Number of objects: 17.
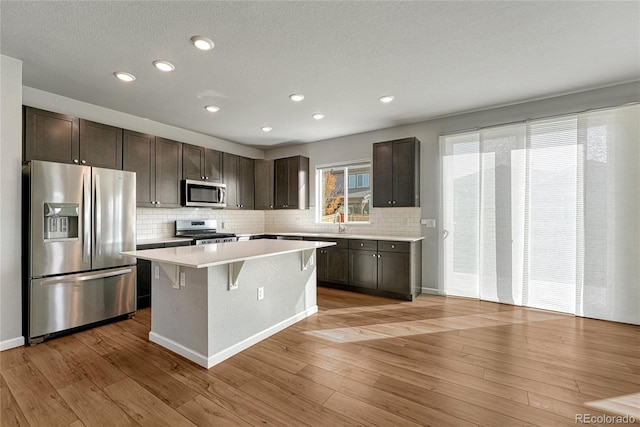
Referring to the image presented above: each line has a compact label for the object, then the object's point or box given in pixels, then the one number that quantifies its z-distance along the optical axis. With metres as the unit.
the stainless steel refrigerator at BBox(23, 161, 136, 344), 2.66
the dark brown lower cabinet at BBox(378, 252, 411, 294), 4.04
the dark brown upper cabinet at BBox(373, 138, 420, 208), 4.33
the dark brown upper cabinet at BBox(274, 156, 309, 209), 5.55
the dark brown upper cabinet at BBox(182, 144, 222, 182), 4.57
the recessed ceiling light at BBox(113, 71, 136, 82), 2.86
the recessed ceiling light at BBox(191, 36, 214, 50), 2.29
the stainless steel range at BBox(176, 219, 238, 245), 4.48
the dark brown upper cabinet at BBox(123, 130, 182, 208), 3.88
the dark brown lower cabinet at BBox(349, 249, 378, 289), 4.33
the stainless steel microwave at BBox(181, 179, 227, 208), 4.51
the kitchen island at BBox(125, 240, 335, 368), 2.28
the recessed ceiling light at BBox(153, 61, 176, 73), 2.66
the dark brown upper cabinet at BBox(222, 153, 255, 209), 5.29
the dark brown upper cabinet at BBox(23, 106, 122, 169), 2.98
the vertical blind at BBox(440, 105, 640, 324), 3.12
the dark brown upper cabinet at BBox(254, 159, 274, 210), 5.83
